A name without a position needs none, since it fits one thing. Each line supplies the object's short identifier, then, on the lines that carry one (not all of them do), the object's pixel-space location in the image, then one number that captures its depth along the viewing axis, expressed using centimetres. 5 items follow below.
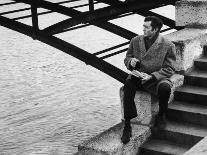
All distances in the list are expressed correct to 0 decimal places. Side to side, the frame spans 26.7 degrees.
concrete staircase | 602
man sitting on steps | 586
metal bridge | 848
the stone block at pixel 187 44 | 684
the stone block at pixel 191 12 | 778
